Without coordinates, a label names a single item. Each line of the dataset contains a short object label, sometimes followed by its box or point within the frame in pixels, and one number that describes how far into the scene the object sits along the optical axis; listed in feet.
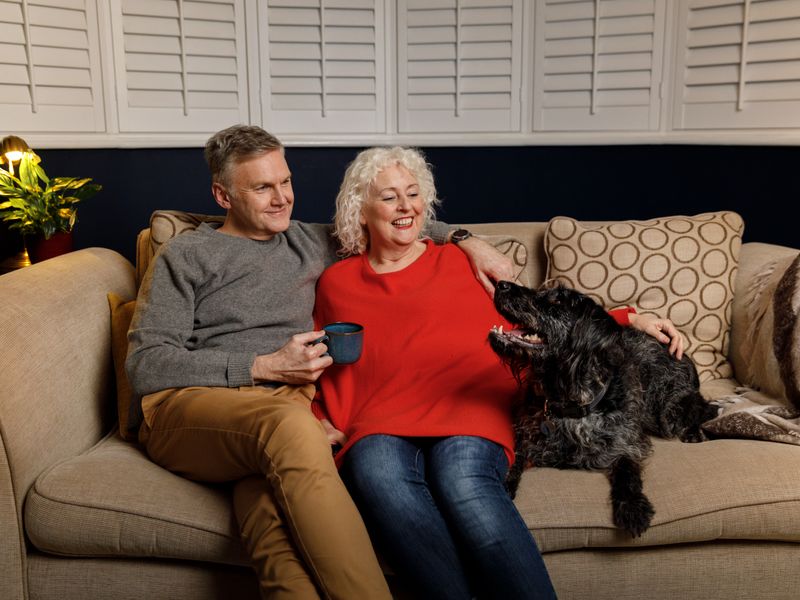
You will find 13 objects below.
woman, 5.51
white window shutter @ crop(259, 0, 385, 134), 12.53
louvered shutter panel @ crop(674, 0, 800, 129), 11.01
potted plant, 9.43
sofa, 5.89
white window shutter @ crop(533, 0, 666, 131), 12.27
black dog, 6.06
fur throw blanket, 6.71
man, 5.33
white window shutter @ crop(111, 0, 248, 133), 11.89
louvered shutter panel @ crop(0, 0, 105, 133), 10.91
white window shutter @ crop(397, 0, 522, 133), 12.71
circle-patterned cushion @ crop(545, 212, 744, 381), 8.30
